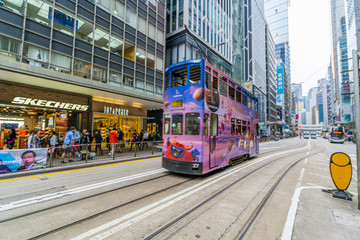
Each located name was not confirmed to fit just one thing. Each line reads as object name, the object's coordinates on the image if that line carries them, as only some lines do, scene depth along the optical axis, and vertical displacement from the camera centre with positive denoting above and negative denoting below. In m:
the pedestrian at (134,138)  15.27 -0.89
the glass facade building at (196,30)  21.52 +14.50
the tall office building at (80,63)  9.93 +4.95
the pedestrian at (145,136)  15.59 -0.71
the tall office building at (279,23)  103.06 +70.54
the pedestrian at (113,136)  11.53 -0.60
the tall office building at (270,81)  71.86 +22.61
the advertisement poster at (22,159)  6.70 -1.43
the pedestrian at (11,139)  10.22 -0.81
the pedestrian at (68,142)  8.85 -0.86
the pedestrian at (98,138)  11.57 -0.72
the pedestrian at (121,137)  13.43 -0.73
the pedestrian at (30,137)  9.21 -0.62
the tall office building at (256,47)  49.69 +27.07
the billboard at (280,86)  67.56 +18.76
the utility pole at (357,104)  4.16 +0.72
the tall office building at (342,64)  67.06 +32.20
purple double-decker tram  6.34 +0.46
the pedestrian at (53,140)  9.97 -0.80
